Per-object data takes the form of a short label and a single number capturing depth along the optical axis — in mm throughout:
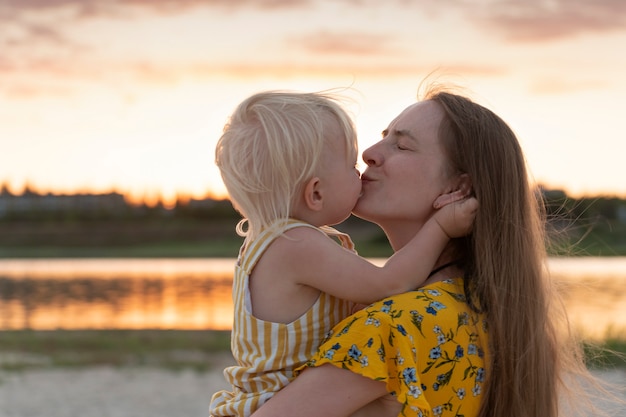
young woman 2289
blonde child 2424
